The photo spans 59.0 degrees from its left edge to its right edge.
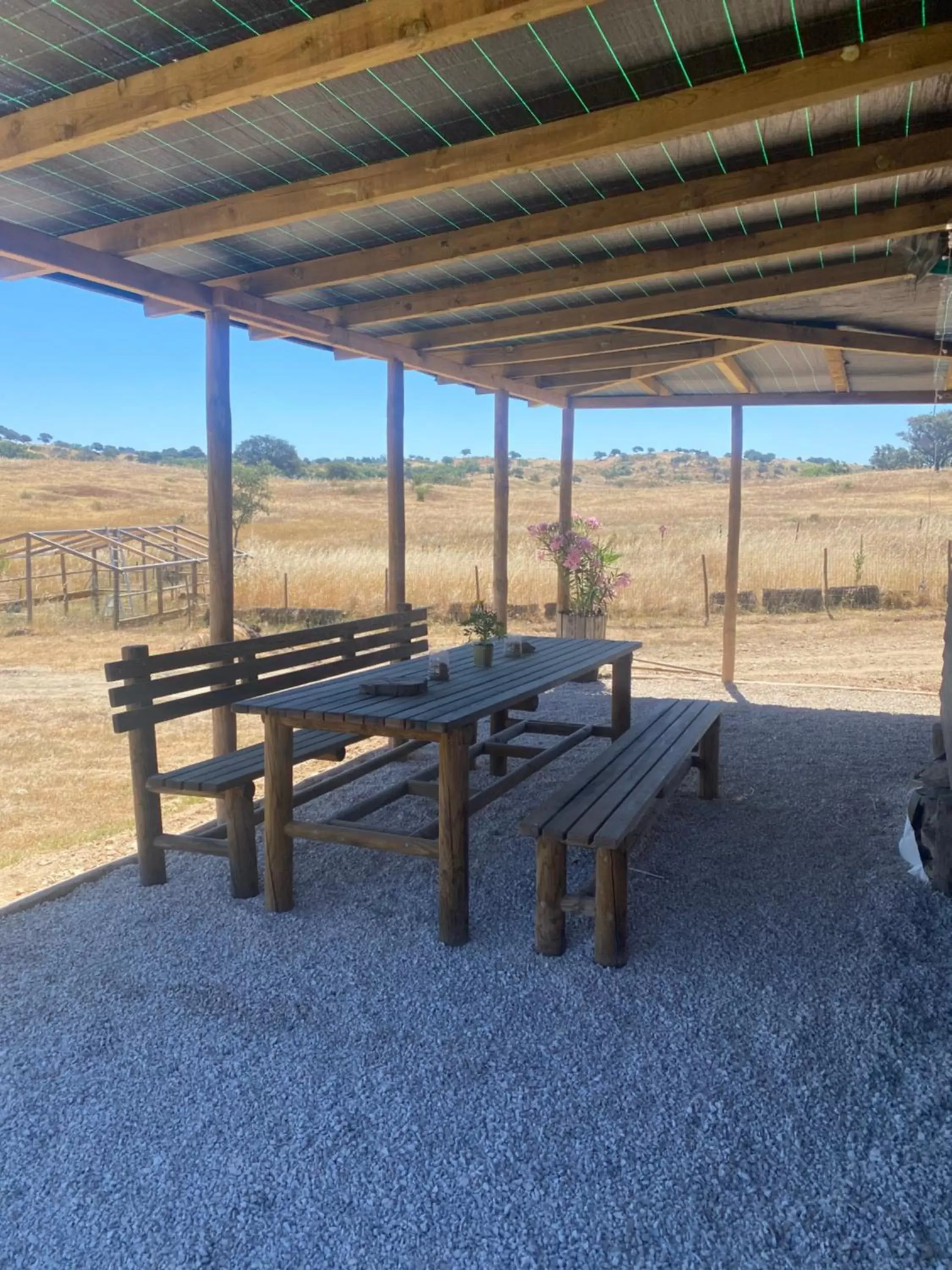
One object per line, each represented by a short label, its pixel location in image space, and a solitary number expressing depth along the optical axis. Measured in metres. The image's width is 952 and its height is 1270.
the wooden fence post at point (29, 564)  10.18
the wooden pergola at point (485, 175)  1.96
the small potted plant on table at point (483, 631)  3.69
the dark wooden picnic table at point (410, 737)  2.52
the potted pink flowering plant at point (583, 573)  6.82
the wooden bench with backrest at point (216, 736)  2.85
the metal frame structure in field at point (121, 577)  10.68
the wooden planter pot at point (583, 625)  6.88
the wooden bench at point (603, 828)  2.31
